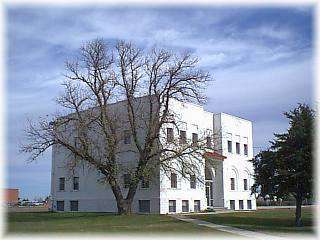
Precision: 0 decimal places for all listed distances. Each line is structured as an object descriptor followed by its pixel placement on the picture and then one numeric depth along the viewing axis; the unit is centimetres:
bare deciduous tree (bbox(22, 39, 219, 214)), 3422
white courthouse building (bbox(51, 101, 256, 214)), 4050
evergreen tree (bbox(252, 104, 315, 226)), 2472
